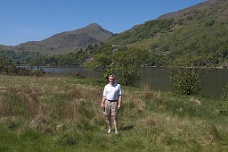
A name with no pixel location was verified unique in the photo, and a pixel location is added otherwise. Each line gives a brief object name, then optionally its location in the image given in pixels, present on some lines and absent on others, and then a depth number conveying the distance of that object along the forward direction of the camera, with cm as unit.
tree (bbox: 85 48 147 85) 2591
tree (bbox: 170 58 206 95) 1975
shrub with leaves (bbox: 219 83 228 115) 1131
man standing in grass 789
